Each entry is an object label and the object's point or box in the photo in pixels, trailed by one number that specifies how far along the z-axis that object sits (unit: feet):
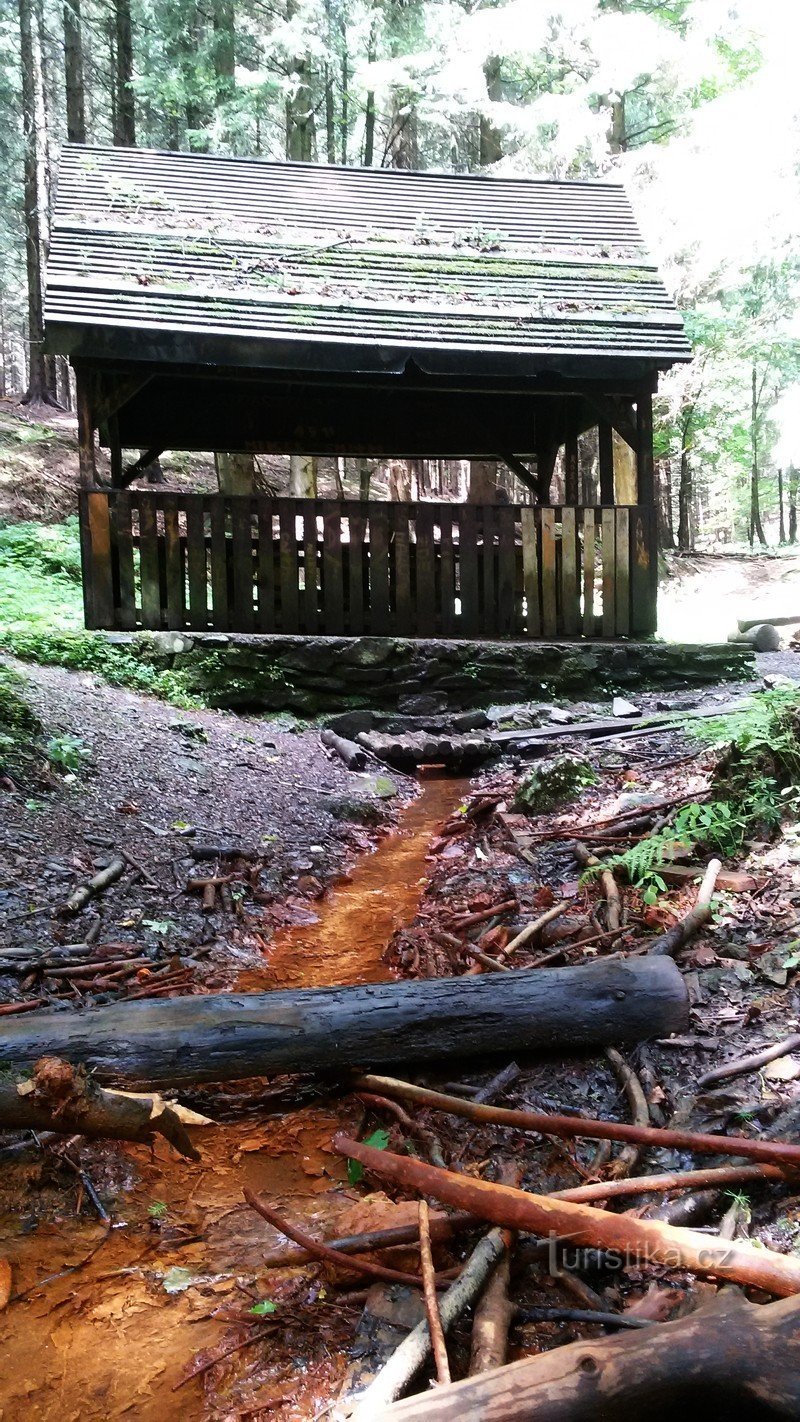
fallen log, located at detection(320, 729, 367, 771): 26.99
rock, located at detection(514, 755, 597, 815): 20.08
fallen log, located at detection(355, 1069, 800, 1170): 6.98
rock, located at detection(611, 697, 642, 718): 27.89
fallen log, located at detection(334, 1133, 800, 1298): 5.86
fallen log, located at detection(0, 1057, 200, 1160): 8.06
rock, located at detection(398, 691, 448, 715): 30.99
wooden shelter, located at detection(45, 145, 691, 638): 27.73
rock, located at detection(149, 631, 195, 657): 28.89
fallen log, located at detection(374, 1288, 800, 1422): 4.75
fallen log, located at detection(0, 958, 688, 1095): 9.23
